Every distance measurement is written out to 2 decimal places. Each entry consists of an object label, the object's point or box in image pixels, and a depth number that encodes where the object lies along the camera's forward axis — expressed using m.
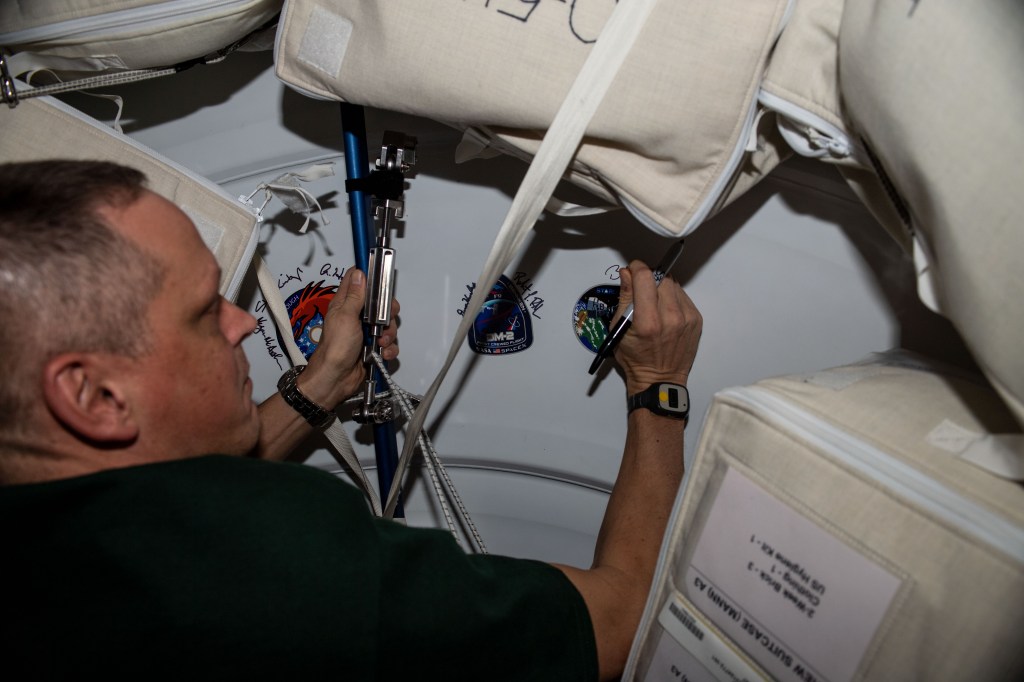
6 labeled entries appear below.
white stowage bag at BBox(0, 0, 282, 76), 0.76
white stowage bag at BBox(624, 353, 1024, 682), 0.48
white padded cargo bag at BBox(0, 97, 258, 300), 0.87
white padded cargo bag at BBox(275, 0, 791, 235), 0.60
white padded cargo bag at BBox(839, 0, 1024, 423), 0.44
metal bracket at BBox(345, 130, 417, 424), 0.87
